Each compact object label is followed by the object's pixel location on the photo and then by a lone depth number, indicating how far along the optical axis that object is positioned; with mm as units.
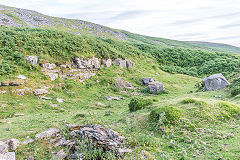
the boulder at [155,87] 31650
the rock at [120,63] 41147
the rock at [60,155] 8820
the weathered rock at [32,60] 27500
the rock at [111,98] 27138
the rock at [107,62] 38406
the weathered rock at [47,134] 11104
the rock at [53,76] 27666
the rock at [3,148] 8997
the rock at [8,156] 8569
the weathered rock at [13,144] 9855
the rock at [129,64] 42900
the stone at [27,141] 10594
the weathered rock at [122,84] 32156
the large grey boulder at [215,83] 27277
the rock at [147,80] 35609
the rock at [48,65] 28453
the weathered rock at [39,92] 23464
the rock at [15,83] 22891
